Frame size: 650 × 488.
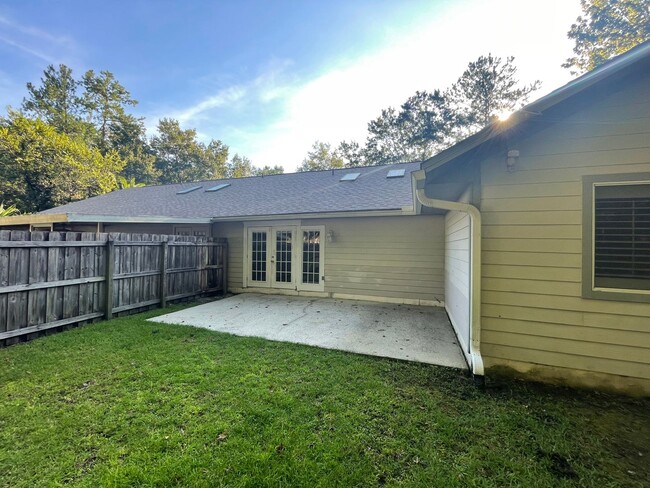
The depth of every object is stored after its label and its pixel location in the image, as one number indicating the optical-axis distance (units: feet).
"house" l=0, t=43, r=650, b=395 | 8.87
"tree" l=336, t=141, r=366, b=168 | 90.29
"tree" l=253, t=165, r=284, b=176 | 123.66
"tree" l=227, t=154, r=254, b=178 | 118.62
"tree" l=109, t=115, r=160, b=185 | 85.92
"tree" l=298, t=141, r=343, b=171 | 103.81
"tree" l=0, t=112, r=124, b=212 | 54.85
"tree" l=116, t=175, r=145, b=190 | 66.33
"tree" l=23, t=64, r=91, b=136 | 75.56
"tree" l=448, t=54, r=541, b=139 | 65.62
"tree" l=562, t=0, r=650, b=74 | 43.11
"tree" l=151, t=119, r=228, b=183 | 93.51
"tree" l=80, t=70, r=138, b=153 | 82.99
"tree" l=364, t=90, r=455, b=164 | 75.92
